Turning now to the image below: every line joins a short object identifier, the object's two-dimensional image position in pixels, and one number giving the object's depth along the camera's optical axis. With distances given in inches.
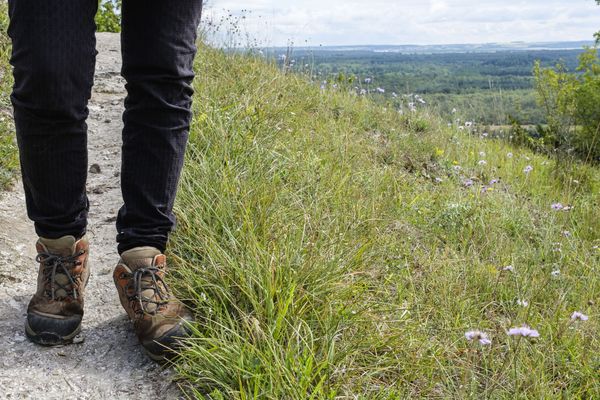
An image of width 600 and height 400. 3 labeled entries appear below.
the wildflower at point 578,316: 70.2
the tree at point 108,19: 319.3
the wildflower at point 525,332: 61.4
